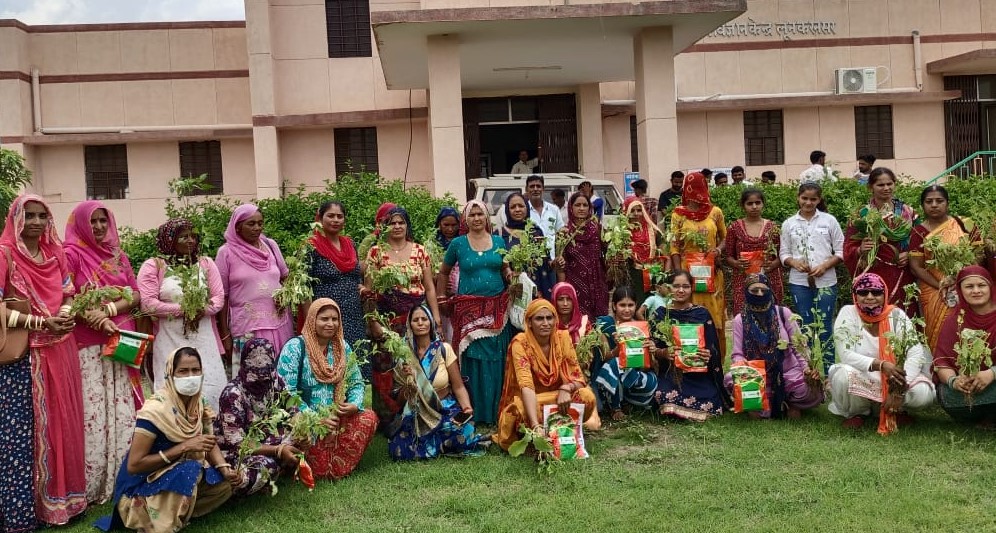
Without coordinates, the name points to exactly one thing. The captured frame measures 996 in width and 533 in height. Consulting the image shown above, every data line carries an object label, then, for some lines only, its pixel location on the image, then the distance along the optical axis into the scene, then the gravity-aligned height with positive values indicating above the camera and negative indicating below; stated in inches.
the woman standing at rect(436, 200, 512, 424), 281.0 -20.4
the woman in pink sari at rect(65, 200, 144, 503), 223.3 -22.7
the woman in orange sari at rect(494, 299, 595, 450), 251.1 -35.3
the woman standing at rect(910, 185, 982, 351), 273.9 -5.4
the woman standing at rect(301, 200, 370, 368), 267.6 -3.4
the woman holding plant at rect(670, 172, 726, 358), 312.0 -1.0
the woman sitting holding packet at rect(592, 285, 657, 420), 275.9 -42.4
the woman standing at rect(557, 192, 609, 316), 320.2 -5.1
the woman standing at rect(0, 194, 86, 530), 207.8 -28.9
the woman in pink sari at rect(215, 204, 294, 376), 249.6 -7.1
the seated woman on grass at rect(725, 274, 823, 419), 270.7 -35.3
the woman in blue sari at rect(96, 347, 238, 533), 193.8 -42.4
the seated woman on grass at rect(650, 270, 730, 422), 274.1 -41.6
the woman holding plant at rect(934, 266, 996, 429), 234.1 -32.7
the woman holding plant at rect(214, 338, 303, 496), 209.5 -38.8
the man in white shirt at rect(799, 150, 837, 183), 532.4 +39.3
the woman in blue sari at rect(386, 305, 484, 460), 246.2 -43.3
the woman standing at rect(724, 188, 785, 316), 307.3 -1.6
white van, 453.7 +30.5
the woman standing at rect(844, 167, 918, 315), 282.8 -3.2
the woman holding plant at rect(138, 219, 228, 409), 237.1 -9.8
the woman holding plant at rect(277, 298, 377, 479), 231.0 -32.9
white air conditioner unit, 738.2 +125.0
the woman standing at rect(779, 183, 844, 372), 300.0 -6.2
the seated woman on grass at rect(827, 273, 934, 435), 246.8 -36.6
